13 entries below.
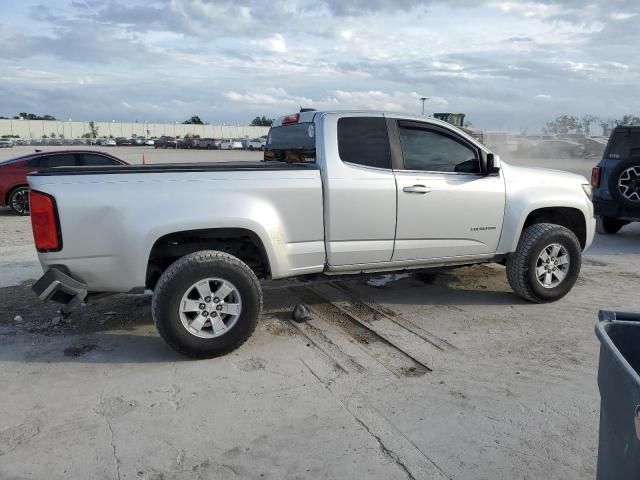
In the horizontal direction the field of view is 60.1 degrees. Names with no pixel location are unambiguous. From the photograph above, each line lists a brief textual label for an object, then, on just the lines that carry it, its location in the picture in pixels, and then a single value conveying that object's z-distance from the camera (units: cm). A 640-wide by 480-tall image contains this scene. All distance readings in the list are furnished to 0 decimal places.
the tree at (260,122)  13220
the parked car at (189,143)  6506
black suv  870
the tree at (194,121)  13350
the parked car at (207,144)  6600
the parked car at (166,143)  6756
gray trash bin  190
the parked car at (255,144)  6219
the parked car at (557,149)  3428
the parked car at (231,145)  6525
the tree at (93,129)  11106
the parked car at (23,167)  1198
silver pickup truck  413
